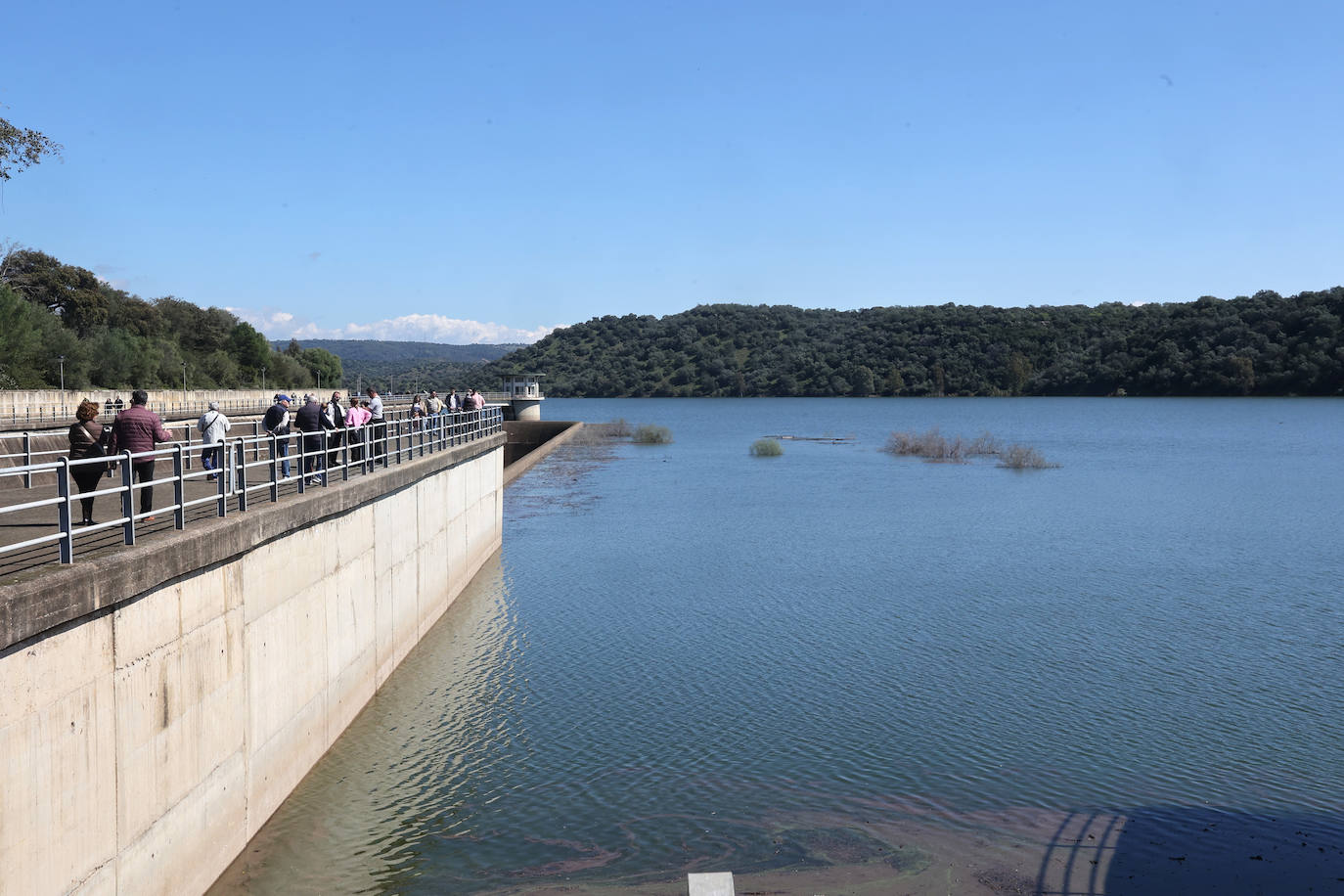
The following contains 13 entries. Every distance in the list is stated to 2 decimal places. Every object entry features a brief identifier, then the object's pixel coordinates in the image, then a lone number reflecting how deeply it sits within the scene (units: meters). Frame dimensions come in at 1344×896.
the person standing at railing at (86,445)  11.05
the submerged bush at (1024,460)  57.09
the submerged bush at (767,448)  69.12
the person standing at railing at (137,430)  11.51
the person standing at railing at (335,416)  17.89
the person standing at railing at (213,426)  16.25
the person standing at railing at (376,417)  19.17
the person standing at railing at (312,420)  17.45
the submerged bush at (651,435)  83.00
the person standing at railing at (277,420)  18.14
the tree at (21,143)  29.49
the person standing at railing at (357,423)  17.77
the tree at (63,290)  88.06
